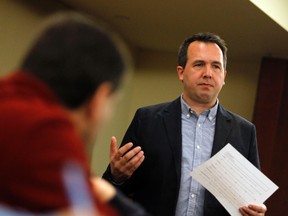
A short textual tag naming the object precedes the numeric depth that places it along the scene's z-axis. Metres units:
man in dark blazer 5.38
